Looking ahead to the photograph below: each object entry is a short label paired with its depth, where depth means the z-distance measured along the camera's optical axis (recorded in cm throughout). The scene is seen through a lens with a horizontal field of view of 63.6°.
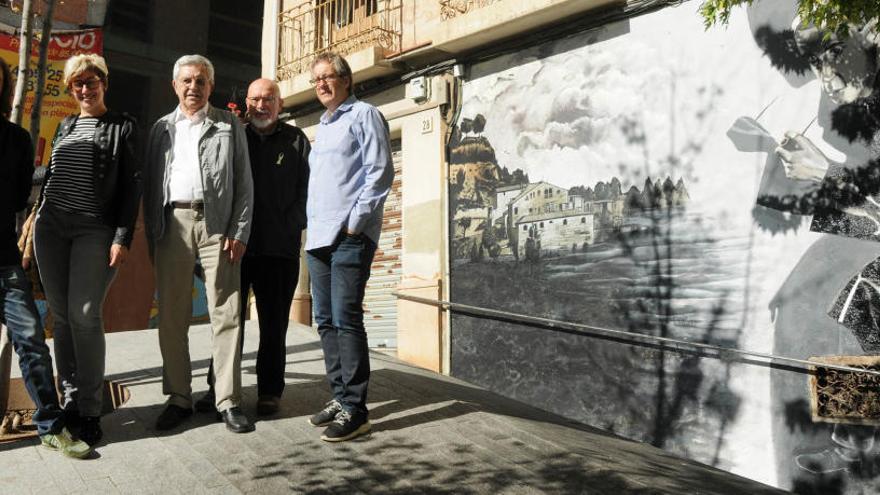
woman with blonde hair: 394
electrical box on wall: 926
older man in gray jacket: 420
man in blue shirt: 413
